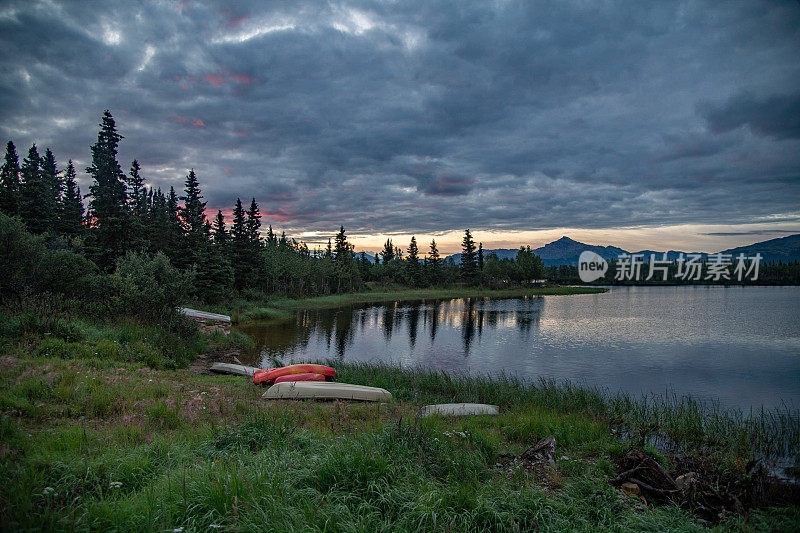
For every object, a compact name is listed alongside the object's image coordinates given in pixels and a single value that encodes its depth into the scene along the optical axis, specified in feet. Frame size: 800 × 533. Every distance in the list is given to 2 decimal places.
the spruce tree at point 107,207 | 110.11
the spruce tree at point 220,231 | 160.37
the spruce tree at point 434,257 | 318.08
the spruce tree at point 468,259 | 314.76
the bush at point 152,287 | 54.95
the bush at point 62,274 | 53.26
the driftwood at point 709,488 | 16.15
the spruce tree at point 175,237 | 127.75
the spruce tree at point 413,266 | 298.76
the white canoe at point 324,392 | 35.78
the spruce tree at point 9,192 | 98.63
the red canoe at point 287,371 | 43.96
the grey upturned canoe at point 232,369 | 49.55
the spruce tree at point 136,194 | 124.00
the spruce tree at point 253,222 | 177.37
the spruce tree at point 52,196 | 107.96
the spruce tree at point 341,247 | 256.95
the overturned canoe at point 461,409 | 32.58
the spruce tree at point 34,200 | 101.09
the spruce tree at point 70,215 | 111.65
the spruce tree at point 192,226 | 126.72
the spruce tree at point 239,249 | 157.17
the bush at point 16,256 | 47.09
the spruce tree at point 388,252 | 352.90
